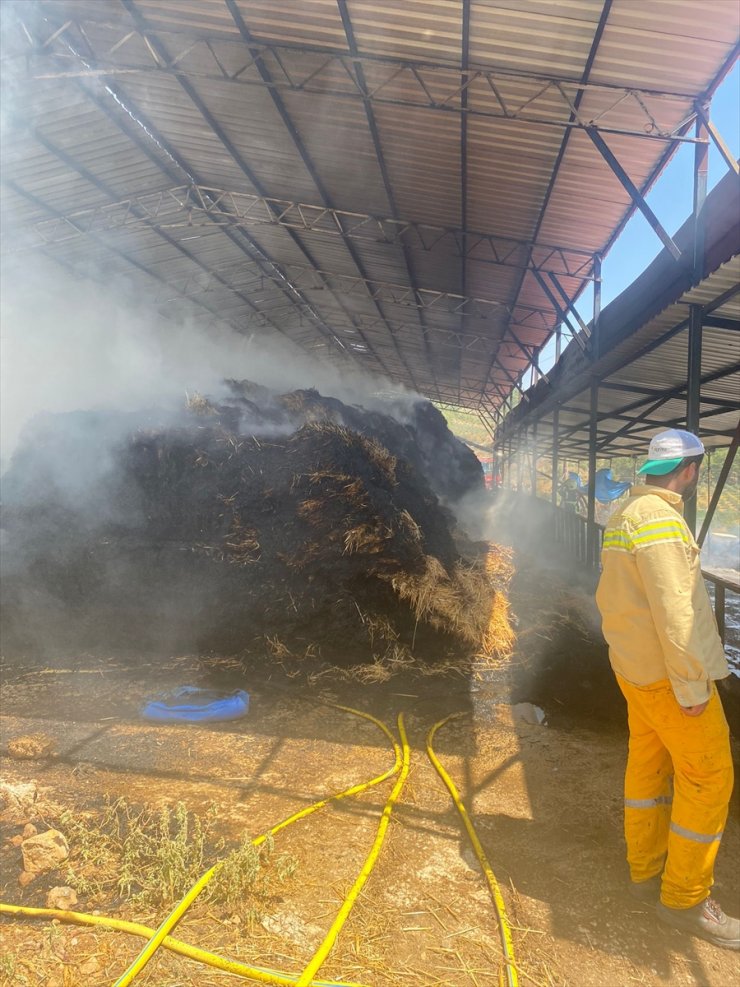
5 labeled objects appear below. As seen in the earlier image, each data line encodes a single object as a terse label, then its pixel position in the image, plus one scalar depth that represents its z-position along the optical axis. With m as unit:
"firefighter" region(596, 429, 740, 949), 2.70
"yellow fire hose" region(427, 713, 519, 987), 2.50
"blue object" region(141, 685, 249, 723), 5.07
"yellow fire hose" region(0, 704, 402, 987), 2.42
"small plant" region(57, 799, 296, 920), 2.91
